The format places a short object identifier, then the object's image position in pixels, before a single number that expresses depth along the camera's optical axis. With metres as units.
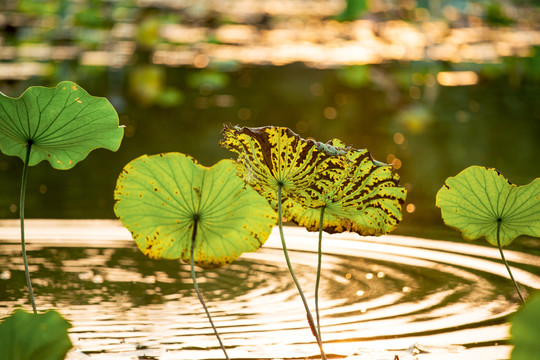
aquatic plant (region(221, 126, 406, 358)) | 6.62
